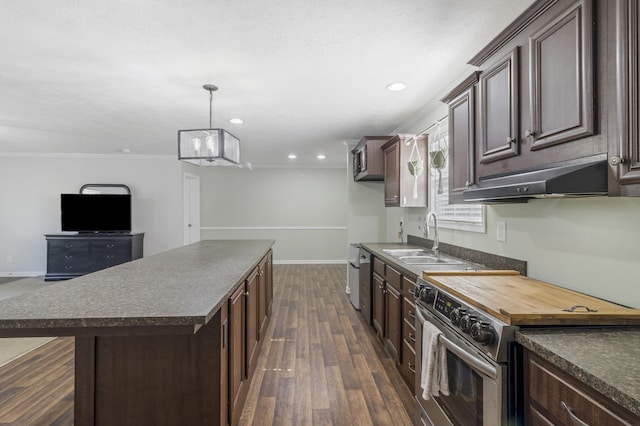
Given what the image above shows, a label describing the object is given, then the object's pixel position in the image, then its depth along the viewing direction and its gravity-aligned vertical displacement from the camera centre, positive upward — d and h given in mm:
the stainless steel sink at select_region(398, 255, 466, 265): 2571 -387
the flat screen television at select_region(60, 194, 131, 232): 5941 +54
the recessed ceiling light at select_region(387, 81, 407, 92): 2803 +1141
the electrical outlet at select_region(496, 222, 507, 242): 2182 -115
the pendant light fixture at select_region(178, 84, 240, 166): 2775 +612
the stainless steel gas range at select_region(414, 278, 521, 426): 1163 -593
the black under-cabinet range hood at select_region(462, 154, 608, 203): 1120 +130
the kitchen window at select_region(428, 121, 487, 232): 2562 +117
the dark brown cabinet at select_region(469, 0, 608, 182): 1166 +544
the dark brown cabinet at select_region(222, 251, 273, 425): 1779 -839
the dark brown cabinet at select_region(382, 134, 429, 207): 3428 +447
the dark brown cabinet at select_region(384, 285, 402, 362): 2514 -885
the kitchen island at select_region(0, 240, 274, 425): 1405 -701
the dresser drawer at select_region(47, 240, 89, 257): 5766 -580
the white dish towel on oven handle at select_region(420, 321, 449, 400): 1562 -767
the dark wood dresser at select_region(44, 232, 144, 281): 5770 -675
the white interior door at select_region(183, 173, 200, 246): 7320 +137
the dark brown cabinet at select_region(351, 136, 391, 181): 4055 +743
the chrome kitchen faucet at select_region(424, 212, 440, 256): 2826 -227
